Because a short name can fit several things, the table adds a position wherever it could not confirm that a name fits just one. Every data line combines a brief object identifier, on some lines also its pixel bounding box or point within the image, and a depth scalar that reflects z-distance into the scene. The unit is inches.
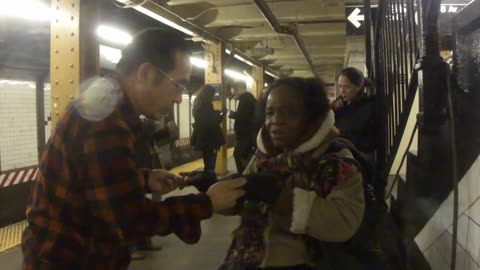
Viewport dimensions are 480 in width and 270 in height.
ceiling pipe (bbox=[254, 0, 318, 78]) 197.6
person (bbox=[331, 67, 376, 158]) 116.9
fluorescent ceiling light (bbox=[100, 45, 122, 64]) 251.4
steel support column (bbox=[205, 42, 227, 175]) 321.7
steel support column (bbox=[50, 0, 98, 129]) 123.7
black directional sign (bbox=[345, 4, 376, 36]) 207.9
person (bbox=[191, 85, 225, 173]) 240.8
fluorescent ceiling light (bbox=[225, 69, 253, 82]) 462.8
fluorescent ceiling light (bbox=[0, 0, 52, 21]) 162.2
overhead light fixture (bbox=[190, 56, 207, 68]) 363.2
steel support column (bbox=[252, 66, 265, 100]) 479.5
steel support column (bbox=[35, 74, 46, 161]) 252.4
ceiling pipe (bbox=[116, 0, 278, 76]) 209.3
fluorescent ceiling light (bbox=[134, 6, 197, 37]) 214.2
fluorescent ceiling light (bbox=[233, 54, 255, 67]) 382.6
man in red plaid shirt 40.6
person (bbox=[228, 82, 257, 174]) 234.2
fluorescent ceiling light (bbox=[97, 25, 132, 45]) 224.2
